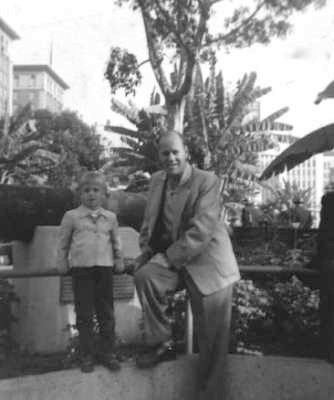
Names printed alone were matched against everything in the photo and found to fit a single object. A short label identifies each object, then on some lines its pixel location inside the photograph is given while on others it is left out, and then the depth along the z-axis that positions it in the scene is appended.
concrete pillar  5.52
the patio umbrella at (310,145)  8.88
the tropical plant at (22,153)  30.69
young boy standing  3.59
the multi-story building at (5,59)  79.44
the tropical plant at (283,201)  18.61
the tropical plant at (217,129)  17.80
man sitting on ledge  3.32
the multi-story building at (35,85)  104.75
